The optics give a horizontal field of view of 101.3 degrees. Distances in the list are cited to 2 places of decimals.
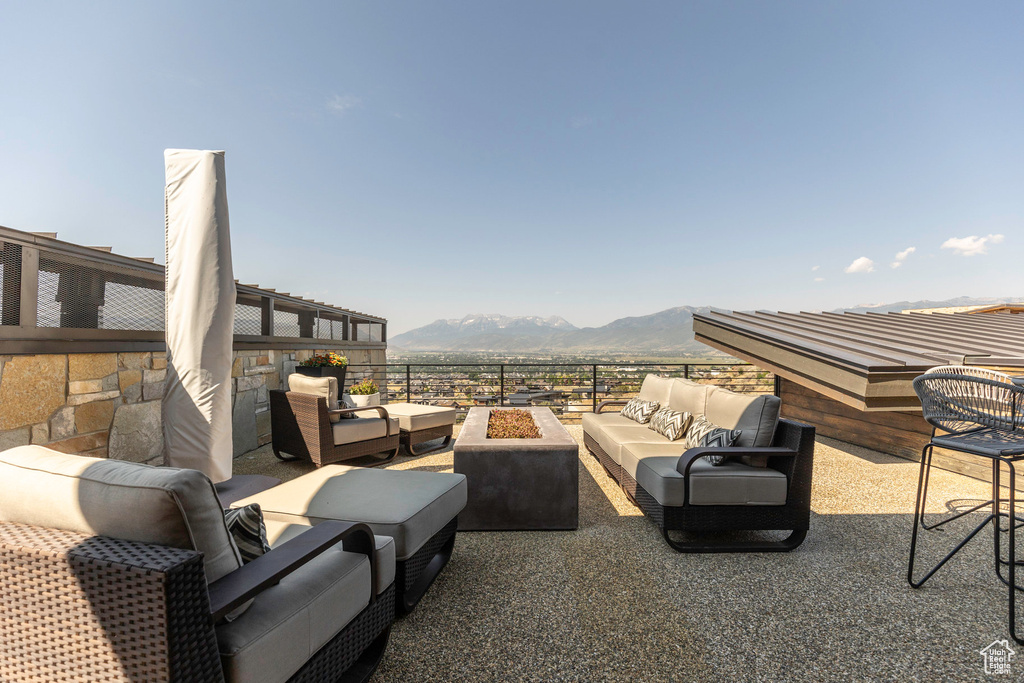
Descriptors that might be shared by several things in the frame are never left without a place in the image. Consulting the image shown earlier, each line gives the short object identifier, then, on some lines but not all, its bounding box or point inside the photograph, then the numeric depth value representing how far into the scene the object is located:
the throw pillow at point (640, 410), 4.01
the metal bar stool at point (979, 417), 1.70
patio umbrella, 2.22
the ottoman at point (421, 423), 4.55
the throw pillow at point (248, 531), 1.15
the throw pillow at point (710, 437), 2.64
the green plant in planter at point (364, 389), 4.96
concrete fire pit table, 2.72
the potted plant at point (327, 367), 5.15
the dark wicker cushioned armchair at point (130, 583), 0.81
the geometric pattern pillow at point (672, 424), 3.41
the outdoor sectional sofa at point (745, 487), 2.45
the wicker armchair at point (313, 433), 3.84
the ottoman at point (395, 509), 1.78
